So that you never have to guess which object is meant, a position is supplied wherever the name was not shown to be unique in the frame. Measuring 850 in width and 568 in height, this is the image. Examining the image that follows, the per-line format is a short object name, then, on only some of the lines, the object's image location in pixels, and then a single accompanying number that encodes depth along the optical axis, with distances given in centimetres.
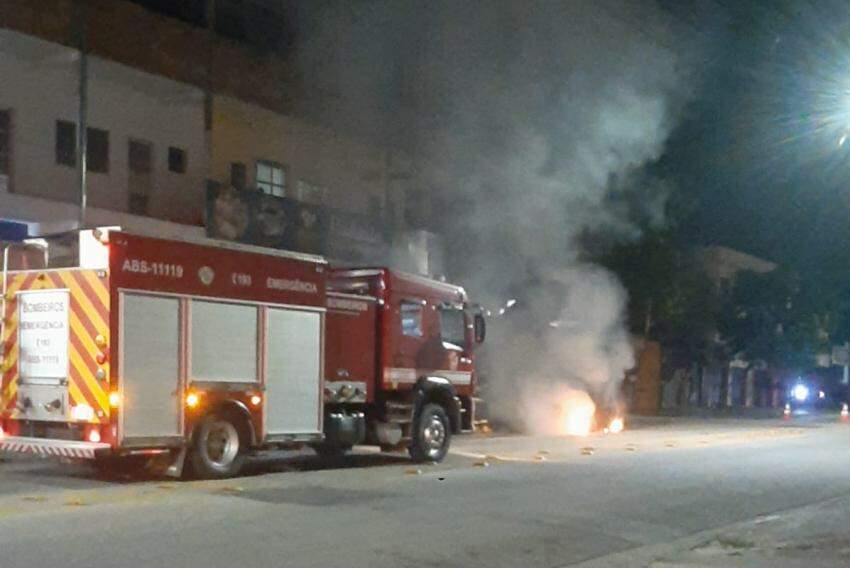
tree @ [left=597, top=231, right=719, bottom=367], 3275
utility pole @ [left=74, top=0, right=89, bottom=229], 1884
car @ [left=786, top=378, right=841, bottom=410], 5287
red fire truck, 1212
